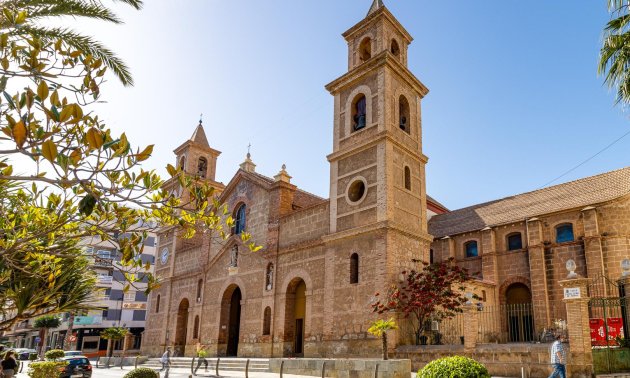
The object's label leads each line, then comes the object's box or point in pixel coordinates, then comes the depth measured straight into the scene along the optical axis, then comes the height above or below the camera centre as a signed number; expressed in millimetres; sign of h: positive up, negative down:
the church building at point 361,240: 20095 +4588
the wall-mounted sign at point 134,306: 54500 +2103
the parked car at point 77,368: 20266 -1827
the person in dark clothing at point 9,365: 15500 -1398
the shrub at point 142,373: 12773 -1232
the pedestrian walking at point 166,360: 20428 -1419
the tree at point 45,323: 48009 -108
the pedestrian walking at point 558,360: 11609 -535
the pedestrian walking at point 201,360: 21141 -1431
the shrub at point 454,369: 8969 -632
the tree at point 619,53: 11328 +6545
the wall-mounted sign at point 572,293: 13367 +1208
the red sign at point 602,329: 15211 +307
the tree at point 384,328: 15768 +134
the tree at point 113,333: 33031 -579
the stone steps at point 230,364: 20938 -1652
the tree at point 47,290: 8398 +609
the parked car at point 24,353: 46353 -2940
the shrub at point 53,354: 26688 -1689
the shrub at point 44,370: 12852 -1217
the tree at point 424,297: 17703 +1307
